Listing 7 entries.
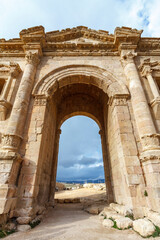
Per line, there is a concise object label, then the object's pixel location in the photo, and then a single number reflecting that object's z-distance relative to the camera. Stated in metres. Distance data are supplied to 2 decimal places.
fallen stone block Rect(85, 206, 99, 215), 5.55
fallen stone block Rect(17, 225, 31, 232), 3.61
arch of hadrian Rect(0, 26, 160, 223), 4.36
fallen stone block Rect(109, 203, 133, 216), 4.16
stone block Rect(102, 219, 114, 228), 3.75
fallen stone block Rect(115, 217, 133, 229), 3.53
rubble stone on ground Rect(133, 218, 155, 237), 3.03
